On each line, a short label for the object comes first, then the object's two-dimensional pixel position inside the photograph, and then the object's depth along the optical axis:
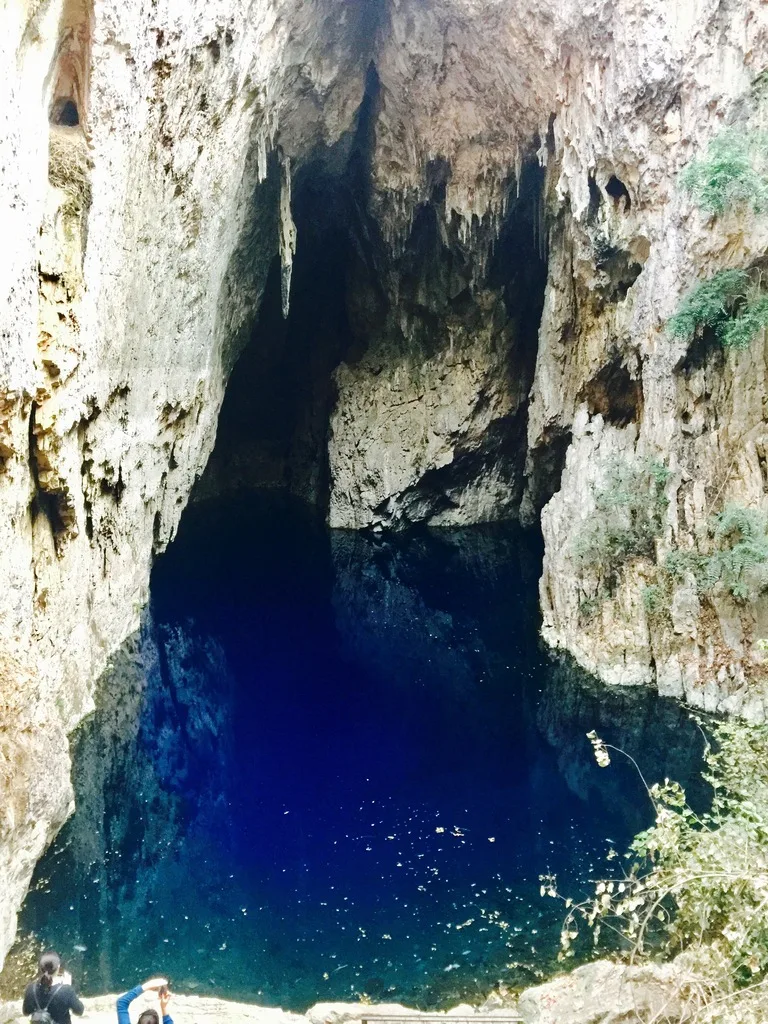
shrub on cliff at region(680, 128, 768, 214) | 11.09
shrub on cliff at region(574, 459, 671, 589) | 13.36
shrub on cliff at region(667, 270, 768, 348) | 11.52
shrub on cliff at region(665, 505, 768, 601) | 11.30
